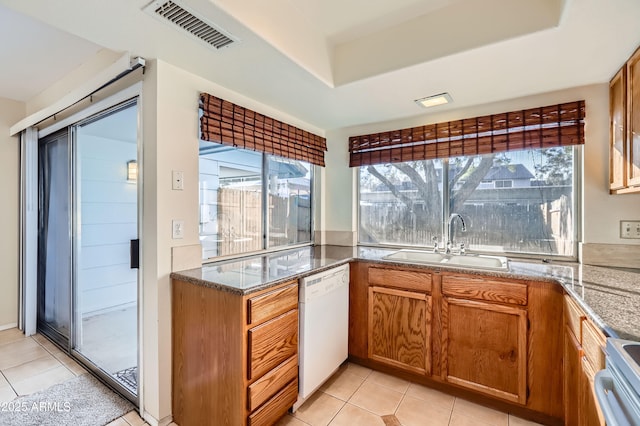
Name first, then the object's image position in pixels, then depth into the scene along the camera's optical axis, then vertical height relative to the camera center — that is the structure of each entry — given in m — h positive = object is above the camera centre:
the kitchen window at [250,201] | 2.14 +0.09
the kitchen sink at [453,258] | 2.07 -0.38
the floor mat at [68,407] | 1.72 -1.24
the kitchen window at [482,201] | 2.21 +0.09
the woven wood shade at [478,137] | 2.06 +0.61
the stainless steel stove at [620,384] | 0.75 -0.50
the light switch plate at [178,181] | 1.75 +0.18
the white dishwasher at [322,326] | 1.82 -0.80
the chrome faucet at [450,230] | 2.51 -0.17
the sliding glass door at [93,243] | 2.43 -0.31
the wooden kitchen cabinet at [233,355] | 1.47 -0.78
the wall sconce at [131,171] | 3.45 +0.47
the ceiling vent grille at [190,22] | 1.23 +0.86
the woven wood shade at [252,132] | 1.92 +0.62
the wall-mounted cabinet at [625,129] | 1.55 +0.48
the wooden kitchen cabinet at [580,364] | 1.14 -0.71
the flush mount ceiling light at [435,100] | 2.16 +0.85
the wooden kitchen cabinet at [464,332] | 1.73 -0.82
